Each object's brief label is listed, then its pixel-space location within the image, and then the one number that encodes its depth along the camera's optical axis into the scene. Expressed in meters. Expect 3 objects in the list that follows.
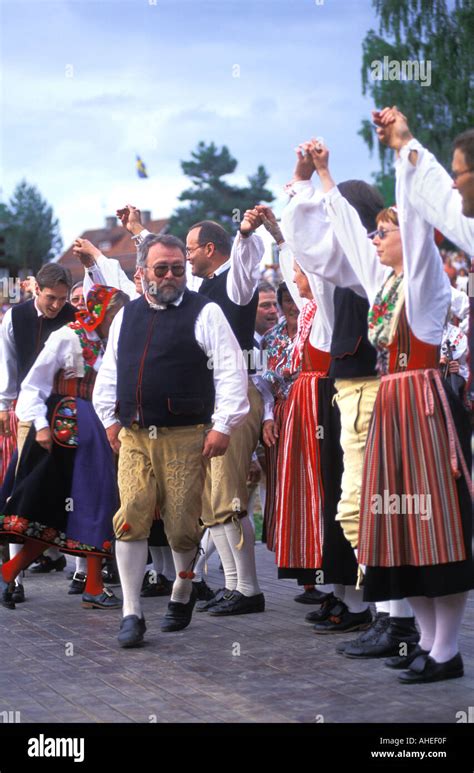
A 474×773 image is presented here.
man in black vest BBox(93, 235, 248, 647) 6.00
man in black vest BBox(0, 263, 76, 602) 7.86
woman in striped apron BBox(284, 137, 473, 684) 4.83
